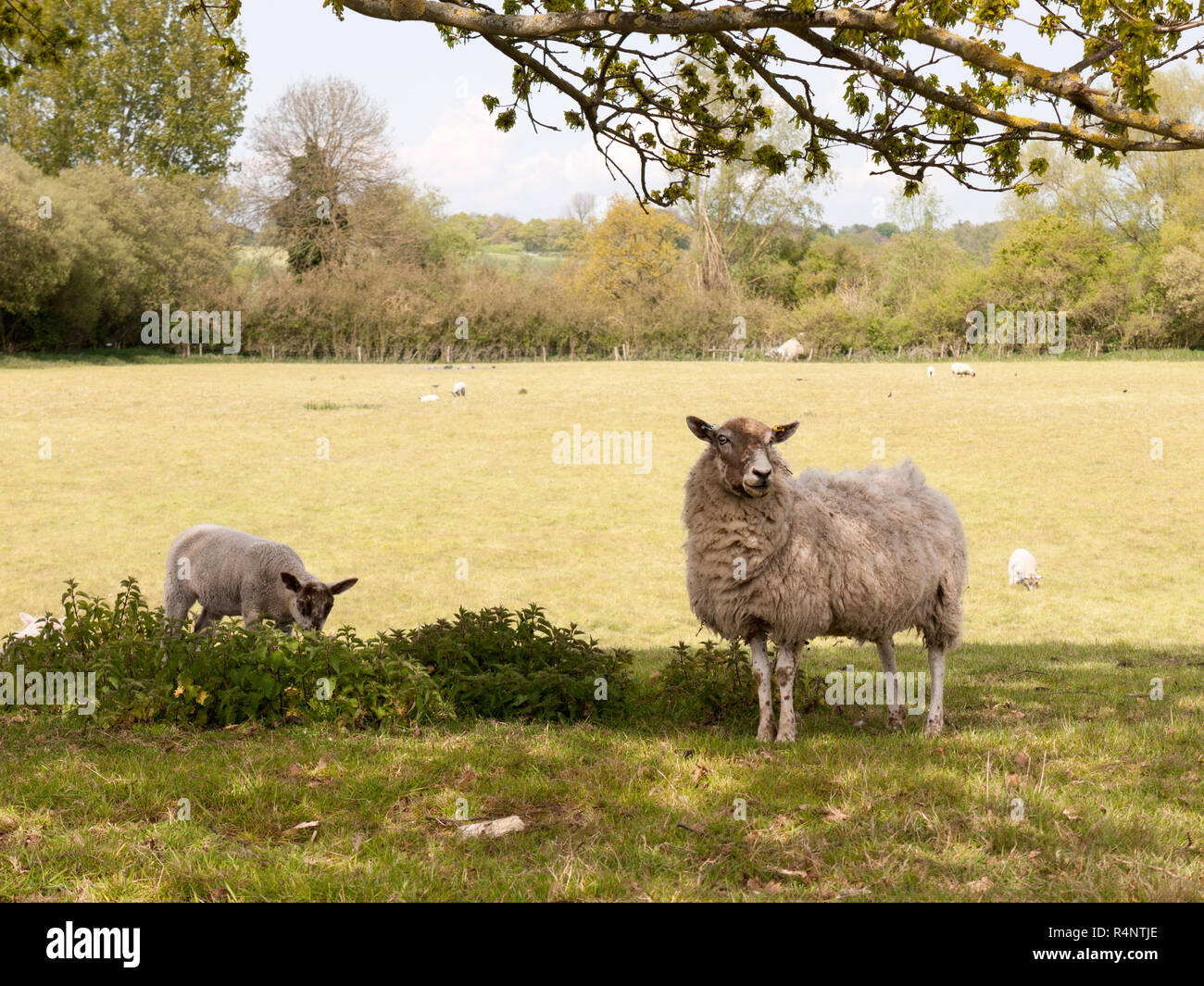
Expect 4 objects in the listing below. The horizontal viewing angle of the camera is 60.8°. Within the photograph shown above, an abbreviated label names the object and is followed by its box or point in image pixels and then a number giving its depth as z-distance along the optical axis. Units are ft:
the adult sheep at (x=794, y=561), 23.70
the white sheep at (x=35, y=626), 32.67
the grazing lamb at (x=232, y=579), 34.83
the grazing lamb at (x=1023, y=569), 55.01
